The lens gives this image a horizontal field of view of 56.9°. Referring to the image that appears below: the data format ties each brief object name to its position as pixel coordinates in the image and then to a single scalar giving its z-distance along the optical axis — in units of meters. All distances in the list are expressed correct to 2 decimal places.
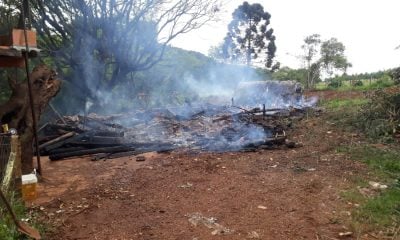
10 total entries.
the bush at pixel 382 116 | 8.55
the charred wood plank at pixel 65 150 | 8.56
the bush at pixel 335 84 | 26.21
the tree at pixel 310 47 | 32.75
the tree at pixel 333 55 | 32.53
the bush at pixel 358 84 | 23.75
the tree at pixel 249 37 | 38.88
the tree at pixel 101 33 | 14.94
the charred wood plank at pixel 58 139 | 8.82
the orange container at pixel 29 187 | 5.18
